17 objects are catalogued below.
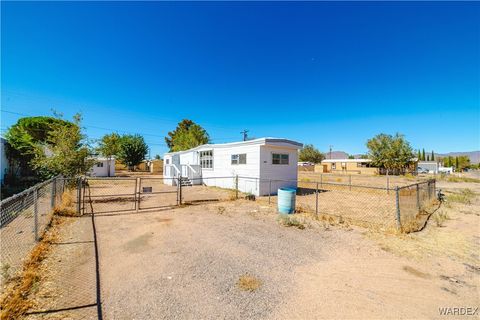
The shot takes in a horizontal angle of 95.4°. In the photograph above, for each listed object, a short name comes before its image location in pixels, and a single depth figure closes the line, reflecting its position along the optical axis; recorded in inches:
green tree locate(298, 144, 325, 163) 2672.2
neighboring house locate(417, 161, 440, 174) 2314.2
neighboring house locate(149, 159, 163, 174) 1695.4
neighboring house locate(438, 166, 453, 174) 2139.8
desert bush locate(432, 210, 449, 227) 292.3
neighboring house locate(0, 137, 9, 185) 617.2
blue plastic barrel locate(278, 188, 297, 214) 337.7
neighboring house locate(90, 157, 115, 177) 1209.6
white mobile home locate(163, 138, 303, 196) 529.3
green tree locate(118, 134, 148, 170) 1501.0
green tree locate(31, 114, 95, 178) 405.7
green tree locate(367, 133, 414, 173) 1439.5
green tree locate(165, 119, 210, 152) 1507.6
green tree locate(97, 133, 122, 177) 457.1
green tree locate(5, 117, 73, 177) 687.7
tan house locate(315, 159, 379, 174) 1761.8
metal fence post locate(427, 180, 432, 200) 430.6
